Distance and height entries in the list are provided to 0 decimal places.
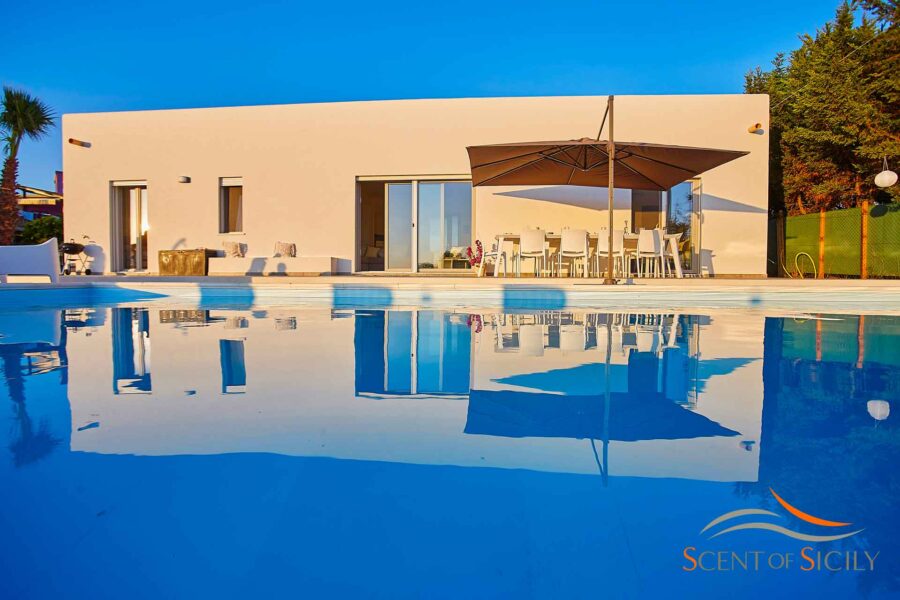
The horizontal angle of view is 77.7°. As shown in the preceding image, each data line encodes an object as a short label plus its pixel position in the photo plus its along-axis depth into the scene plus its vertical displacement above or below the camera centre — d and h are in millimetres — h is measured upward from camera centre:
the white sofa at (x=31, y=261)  7633 +323
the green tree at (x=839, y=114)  10164 +3491
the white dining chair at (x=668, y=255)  10516 +564
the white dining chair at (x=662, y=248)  9445 +637
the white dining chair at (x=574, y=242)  9375 +723
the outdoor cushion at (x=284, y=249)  12023 +761
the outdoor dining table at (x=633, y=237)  9703 +837
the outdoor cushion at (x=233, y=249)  12016 +758
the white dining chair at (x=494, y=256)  10409 +554
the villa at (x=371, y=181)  11219 +2173
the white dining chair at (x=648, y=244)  9328 +683
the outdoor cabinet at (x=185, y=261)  11836 +491
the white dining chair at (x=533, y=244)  9484 +699
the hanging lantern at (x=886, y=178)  9242 +1778
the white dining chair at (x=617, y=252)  9469 +582
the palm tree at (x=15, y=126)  14594 +4346
